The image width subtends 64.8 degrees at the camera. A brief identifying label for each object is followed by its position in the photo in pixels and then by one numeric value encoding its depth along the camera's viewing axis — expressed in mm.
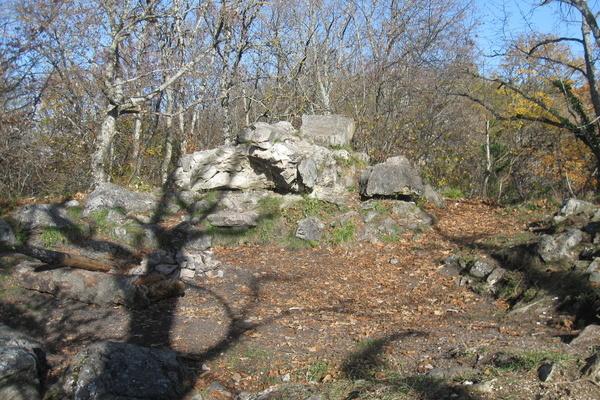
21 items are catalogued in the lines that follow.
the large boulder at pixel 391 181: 9555
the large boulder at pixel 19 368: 3740
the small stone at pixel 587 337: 3769
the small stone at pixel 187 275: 7070
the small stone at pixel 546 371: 3221
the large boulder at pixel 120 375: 3686
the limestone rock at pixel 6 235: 7633
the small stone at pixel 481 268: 6578
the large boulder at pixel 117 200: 8891
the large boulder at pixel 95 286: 5984
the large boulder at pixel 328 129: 10474
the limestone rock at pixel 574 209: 7121
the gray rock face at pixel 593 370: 3134
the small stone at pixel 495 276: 6320
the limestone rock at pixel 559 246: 6003
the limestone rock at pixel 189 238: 8469
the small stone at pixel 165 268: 7066
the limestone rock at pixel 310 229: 8766
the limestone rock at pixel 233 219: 8805
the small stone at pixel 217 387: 4035
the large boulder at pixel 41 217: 8094
